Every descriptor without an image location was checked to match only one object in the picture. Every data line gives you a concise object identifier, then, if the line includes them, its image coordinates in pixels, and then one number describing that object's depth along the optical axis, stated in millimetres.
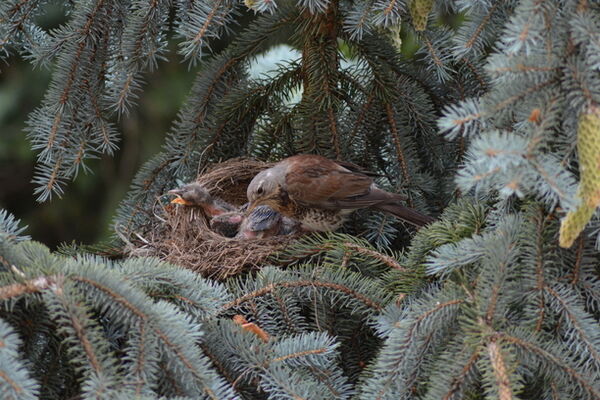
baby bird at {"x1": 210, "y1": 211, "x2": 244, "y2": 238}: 7715
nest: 6387
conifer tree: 3359
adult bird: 6504
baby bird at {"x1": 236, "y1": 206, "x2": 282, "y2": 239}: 7270
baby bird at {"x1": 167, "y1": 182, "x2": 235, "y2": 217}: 7141
